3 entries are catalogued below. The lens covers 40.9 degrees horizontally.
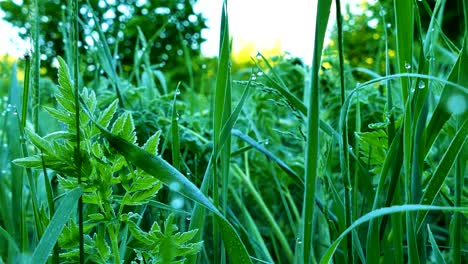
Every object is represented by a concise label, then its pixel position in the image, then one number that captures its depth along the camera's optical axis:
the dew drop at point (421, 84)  0.52
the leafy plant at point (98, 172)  0.44
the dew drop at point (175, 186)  0.43
